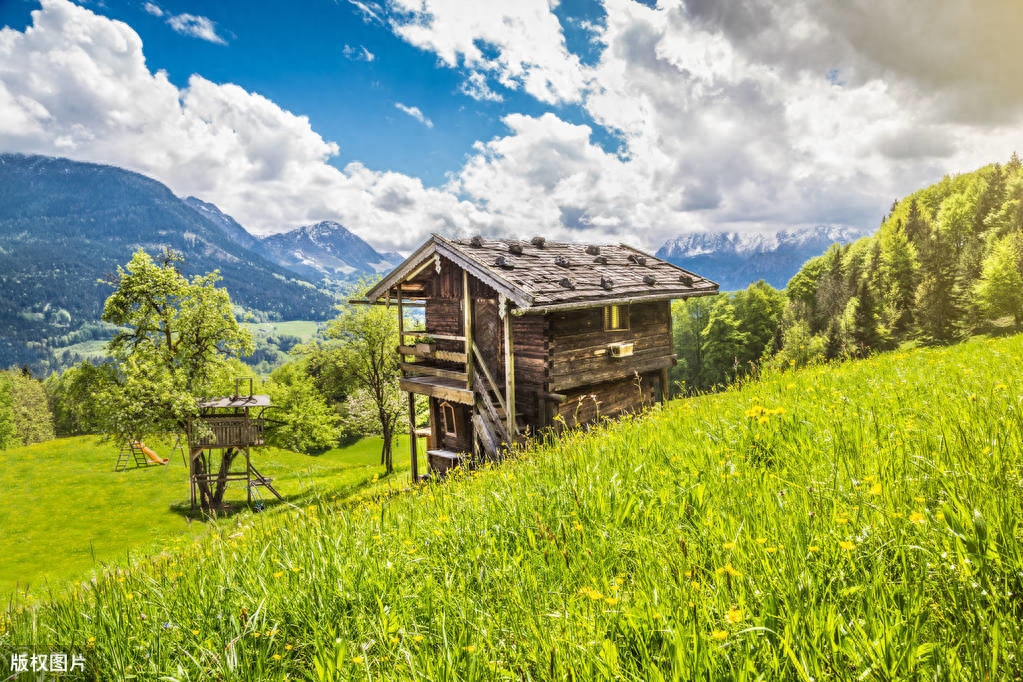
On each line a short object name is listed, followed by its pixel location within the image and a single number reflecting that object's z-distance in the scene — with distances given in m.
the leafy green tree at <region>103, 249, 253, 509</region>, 23.84
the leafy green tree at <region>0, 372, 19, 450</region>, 66.88
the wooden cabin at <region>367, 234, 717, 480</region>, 15.17
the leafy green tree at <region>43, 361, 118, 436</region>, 23.89
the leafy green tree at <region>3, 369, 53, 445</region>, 75.81
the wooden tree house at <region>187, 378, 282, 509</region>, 25.22
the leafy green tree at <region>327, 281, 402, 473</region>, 33.28
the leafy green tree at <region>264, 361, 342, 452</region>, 41.91
